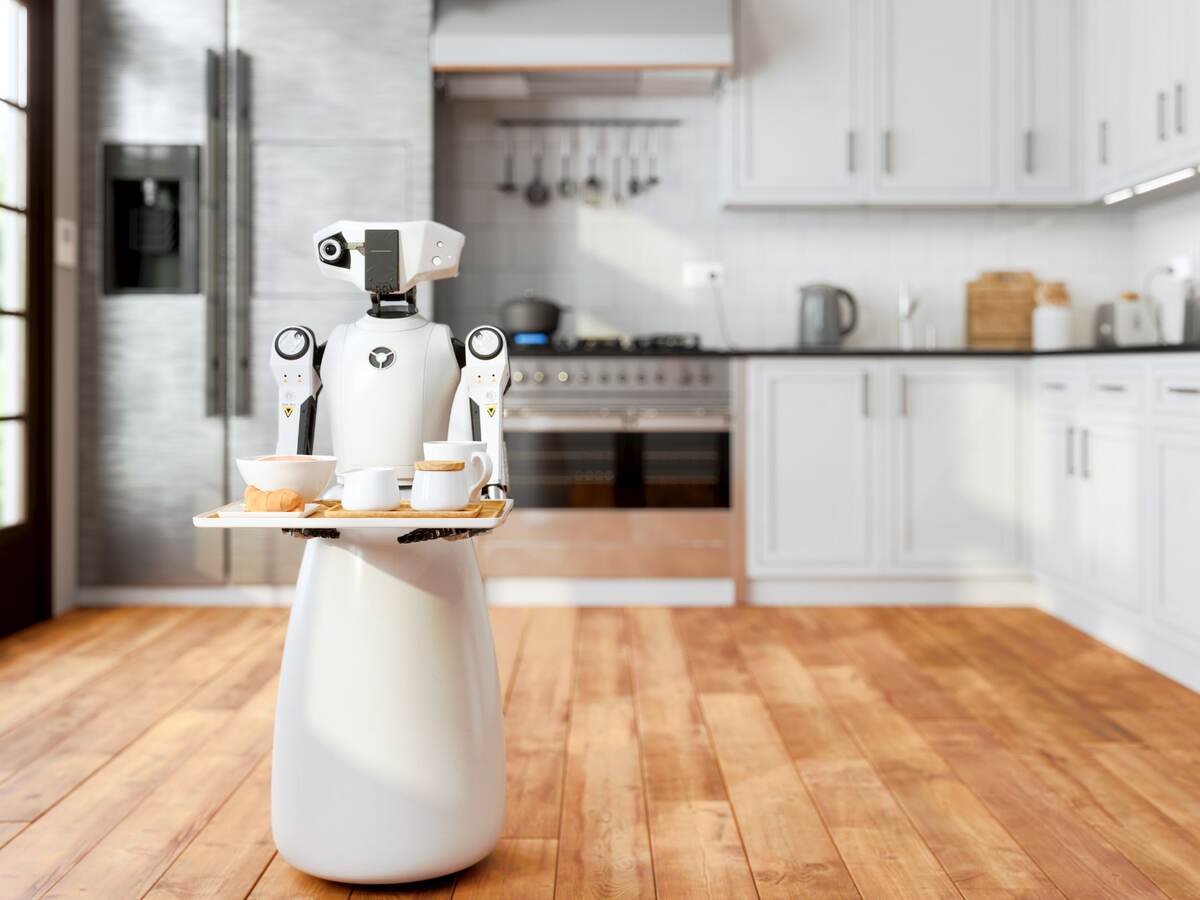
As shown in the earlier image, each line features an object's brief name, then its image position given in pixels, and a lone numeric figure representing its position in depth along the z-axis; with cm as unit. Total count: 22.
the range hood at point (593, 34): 408
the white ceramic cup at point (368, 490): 161
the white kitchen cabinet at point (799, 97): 426
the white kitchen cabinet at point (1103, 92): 400
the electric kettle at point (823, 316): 442
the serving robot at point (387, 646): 173
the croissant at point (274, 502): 156
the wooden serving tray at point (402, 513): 156
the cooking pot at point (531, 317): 420
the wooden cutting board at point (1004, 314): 460
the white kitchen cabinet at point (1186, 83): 343
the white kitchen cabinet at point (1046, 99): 428
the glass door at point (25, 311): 355
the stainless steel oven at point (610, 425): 405
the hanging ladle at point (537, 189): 464
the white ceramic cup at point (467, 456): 169
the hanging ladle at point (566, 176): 466
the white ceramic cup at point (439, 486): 160
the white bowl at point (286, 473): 160
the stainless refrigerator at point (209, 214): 394
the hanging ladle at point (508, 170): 464
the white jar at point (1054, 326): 435
